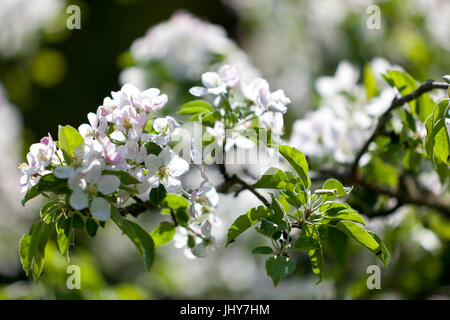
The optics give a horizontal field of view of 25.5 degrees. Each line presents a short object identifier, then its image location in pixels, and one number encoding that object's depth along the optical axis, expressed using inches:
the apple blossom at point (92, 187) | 30.2
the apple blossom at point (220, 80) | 33.9
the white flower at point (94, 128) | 31.7
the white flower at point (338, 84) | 45.1
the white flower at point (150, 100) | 32.0
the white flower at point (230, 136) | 34.2
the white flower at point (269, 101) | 33.7
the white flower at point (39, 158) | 31.0
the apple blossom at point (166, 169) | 31.7
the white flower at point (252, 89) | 34.7
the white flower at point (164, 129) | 31.9
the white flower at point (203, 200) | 32.3
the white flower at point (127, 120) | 31.7
